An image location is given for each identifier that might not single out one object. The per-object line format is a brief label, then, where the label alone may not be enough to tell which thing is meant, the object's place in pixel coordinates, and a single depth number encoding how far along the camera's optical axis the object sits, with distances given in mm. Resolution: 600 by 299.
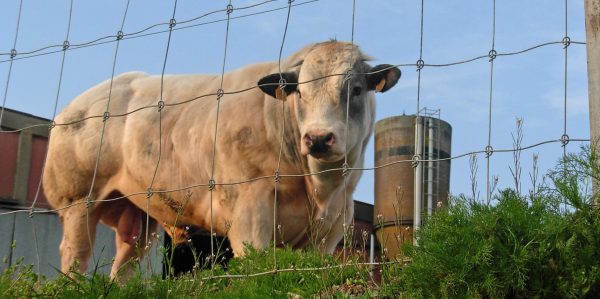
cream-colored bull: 7715
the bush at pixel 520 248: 3883
